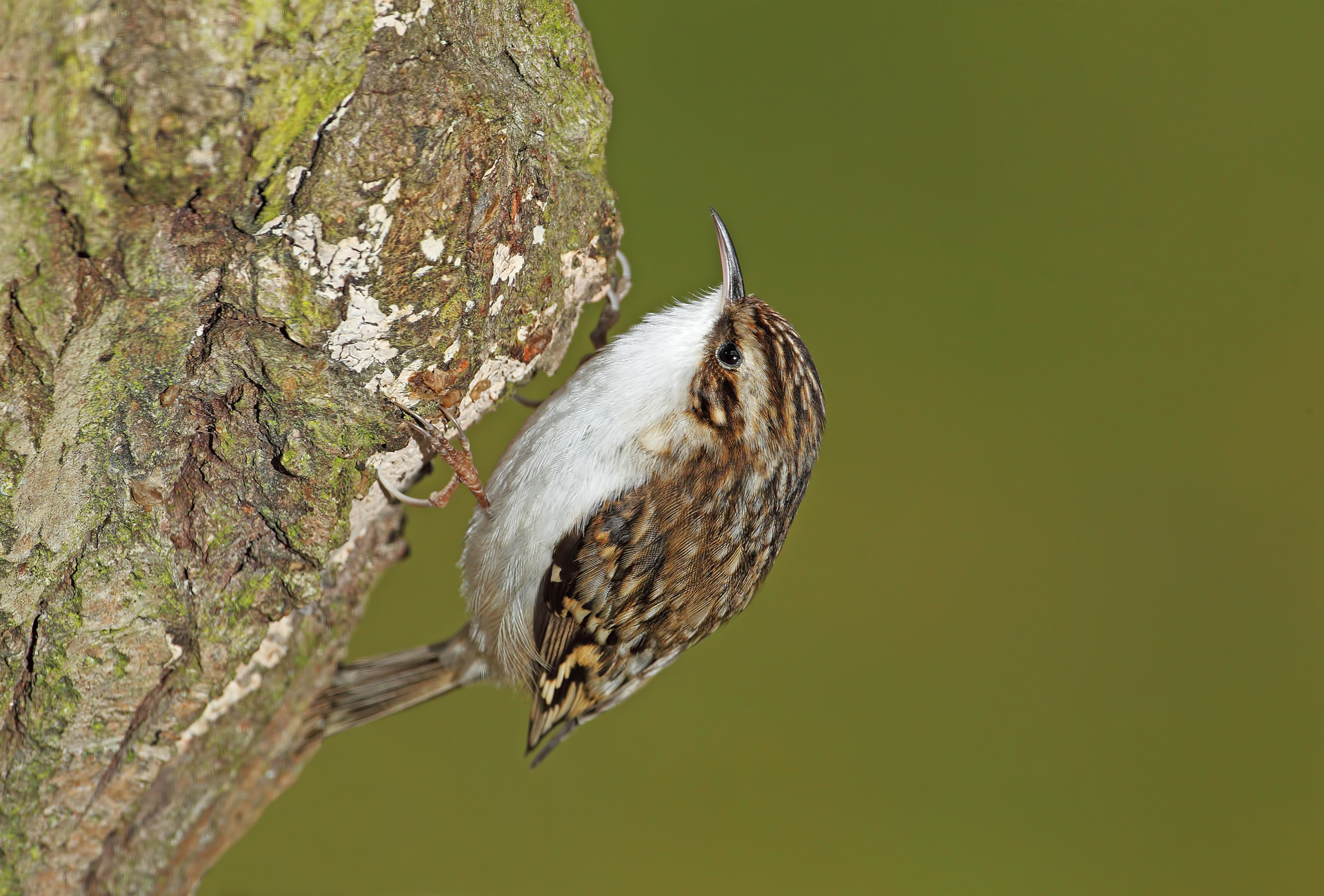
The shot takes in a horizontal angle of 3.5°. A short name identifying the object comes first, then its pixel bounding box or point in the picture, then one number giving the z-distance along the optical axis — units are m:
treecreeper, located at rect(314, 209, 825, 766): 2.66
